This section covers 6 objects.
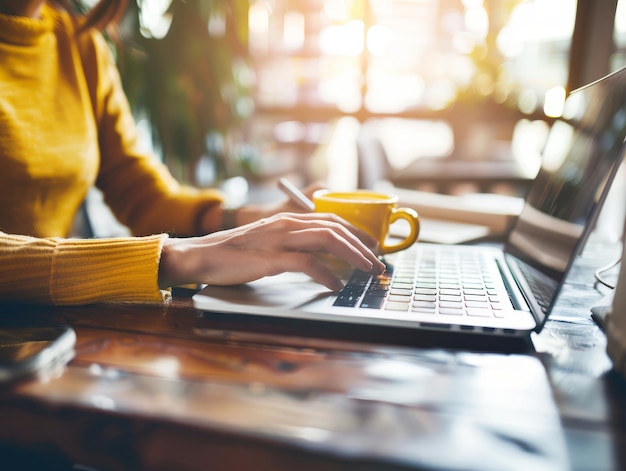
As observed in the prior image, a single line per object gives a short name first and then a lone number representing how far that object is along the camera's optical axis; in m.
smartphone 0.36
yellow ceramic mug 0.66
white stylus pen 0.75
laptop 0.44
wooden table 0.29
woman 0.53
